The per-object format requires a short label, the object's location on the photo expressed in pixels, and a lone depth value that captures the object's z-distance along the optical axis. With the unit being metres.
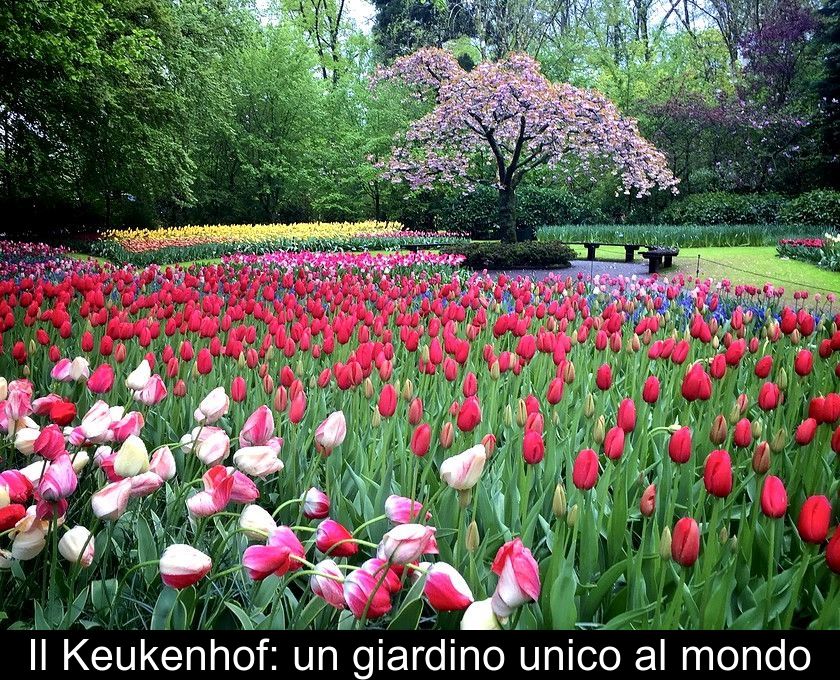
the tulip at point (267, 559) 1.01
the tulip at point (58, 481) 1.17
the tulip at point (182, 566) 1.03
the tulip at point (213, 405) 1.71
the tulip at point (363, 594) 0.99
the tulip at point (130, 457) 1.29
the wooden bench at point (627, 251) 14.75
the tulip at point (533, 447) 1.56
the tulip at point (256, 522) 1.09
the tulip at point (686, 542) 1.13
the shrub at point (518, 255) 12.30
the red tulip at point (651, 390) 2.03
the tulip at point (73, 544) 1.21
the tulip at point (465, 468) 1.24
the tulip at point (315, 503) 1.31
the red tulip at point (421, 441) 1.57
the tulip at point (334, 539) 1.08
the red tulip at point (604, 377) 2.33
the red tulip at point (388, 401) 1.88
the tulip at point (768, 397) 2.05
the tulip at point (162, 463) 1.38
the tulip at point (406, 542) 1.00
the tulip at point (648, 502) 1.40
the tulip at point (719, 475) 1.34
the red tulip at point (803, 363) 2.40
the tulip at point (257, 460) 1.37
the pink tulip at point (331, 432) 1.55
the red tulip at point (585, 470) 1.42
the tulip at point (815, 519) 1.13
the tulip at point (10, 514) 1.13
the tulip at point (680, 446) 1.57
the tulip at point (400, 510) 1.21
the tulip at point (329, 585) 1.03
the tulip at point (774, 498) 1.23
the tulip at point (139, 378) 1.93
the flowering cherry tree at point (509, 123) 13.07
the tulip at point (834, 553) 1.10
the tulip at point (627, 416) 1.75
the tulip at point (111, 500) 1.17
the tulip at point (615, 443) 1.57
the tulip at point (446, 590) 0.98
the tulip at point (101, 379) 1.99
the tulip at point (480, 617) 0.96
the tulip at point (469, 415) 1.72
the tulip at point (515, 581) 0.93
